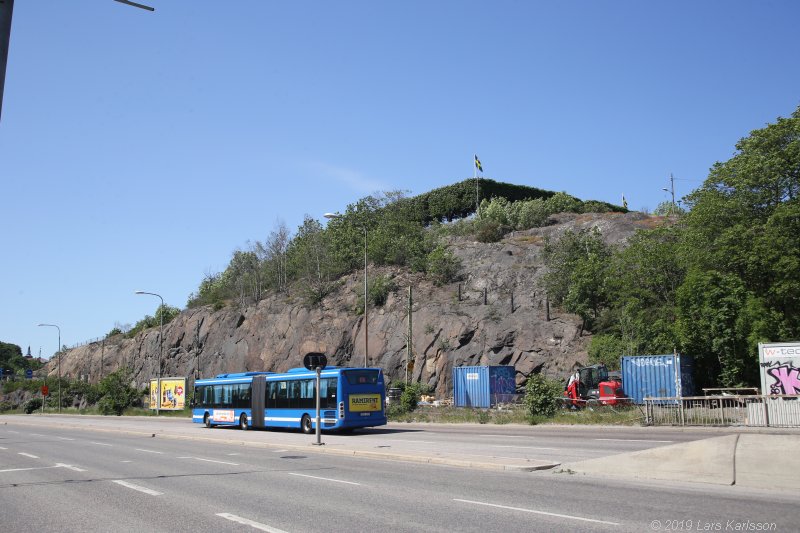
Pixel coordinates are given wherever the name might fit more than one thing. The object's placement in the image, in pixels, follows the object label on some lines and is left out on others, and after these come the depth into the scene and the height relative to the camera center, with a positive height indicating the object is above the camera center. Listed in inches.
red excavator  1508.4 -50.9
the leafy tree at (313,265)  2940.5 +509.3
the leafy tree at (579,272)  2091.5 +307.8
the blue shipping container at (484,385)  1756.9 -46.9
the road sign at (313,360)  915.4 +14.0
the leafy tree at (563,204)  3449.8 +849.7
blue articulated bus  1165.7 -54.9
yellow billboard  2544.3 -82.0
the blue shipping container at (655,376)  1529.3 -24.3
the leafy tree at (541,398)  1328.7 -61.5
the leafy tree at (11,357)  6550.2 +185.4
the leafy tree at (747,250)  1549.0 +282.3
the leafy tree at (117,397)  2770.7 -101.2
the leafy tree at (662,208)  3807.8 +919.0
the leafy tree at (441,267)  2659.9 +405.9
